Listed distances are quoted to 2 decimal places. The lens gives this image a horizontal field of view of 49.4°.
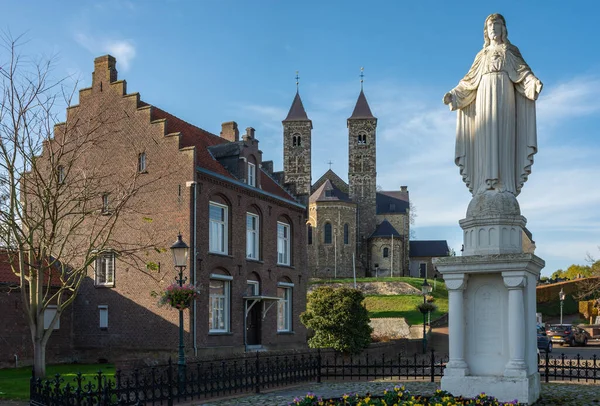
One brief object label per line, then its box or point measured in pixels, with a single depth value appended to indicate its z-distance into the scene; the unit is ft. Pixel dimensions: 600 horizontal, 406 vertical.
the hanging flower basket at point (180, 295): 56.54
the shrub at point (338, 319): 84.02
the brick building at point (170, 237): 89.04
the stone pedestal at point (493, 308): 35.35
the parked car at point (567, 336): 132.57
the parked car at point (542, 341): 106.32
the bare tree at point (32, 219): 62.08
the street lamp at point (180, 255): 54.90
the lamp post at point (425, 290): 112.96
